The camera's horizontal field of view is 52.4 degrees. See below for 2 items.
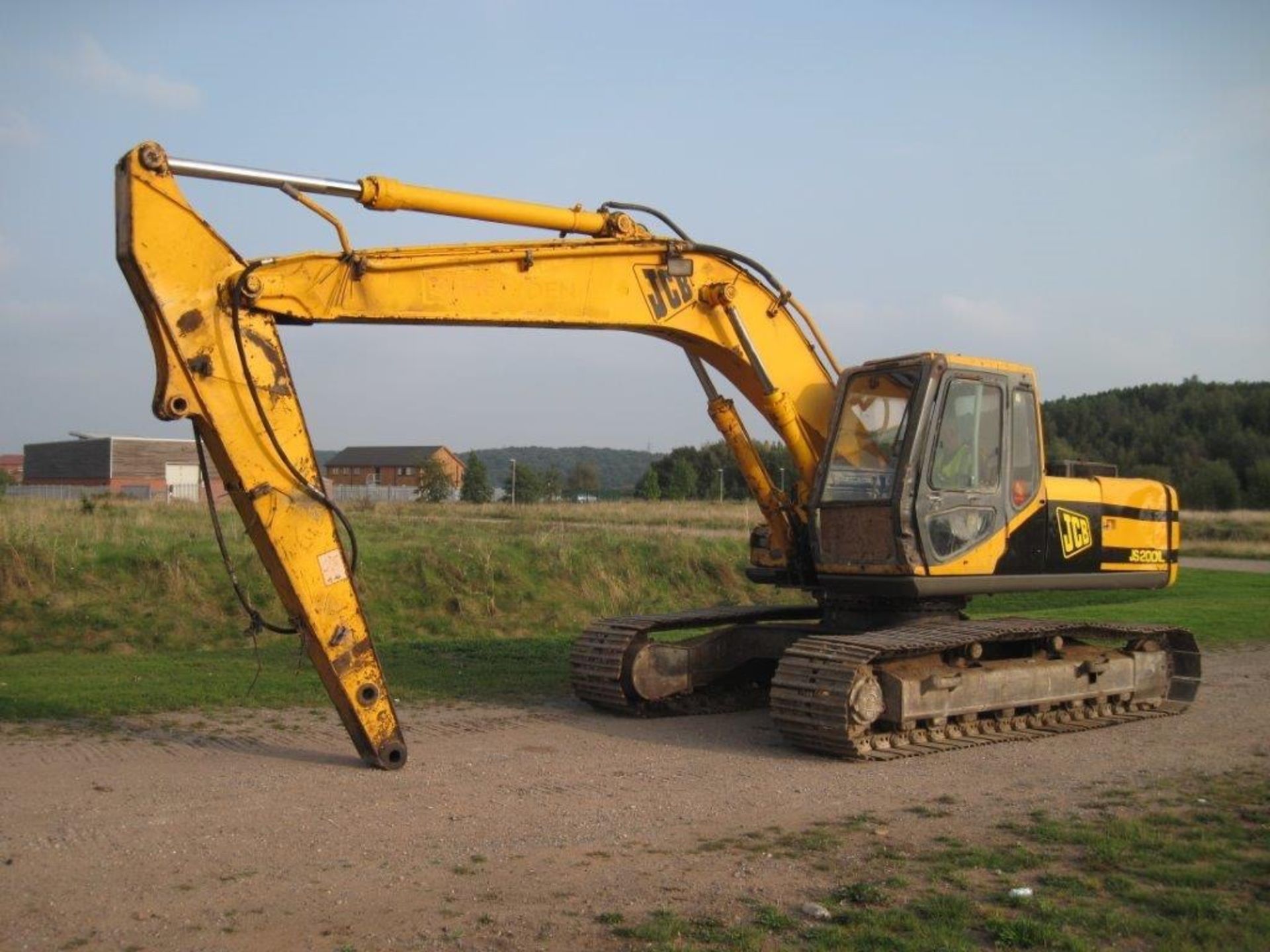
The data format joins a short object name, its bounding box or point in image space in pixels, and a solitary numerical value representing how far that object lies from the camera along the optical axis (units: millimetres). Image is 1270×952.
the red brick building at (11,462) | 101162
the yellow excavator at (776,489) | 8180
